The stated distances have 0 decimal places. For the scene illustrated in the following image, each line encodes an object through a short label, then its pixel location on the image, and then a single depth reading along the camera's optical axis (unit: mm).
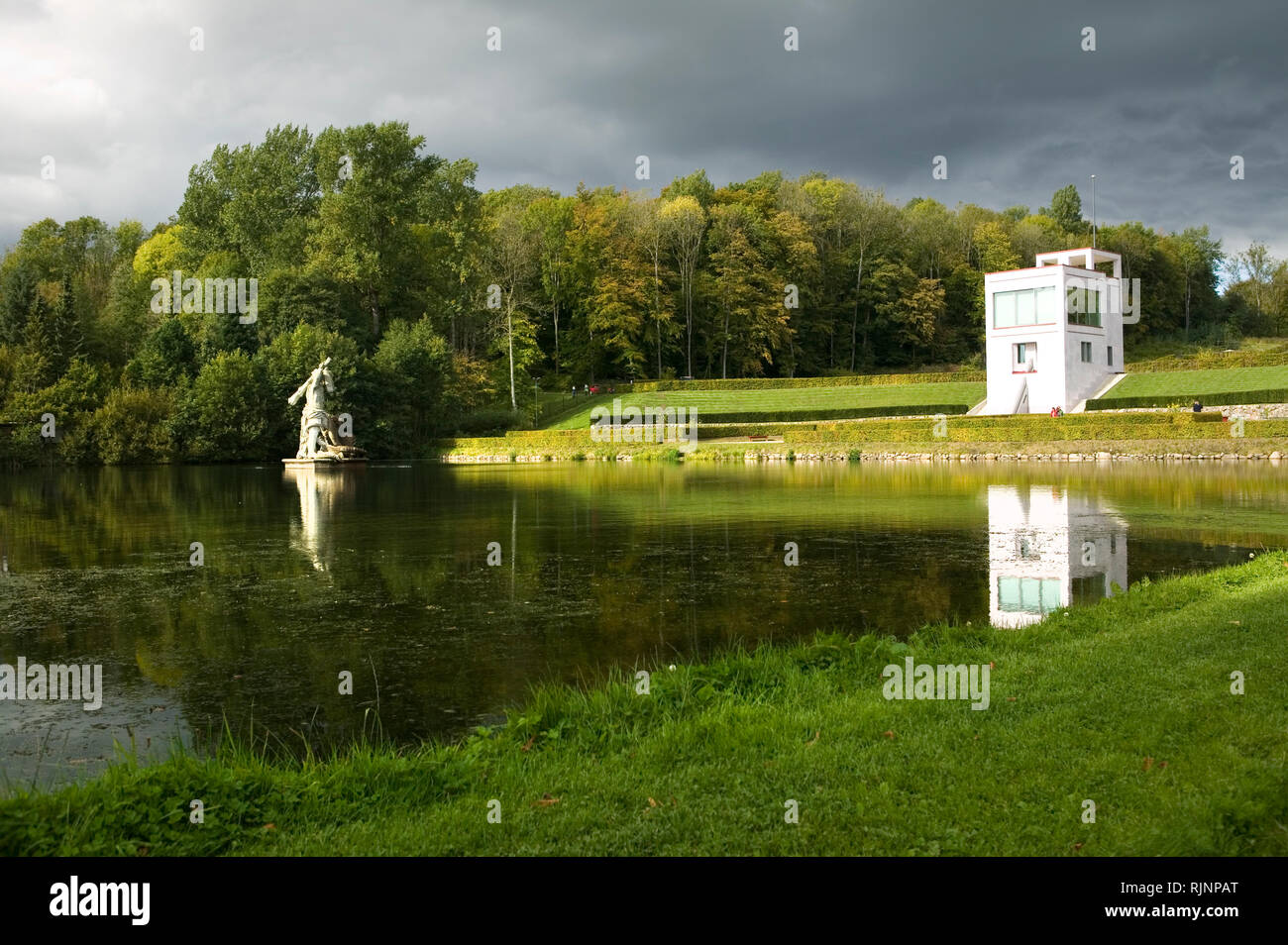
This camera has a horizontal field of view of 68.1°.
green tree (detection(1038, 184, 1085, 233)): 112250
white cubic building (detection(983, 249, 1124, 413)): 55688
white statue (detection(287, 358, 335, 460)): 51562
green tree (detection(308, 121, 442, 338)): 63281
